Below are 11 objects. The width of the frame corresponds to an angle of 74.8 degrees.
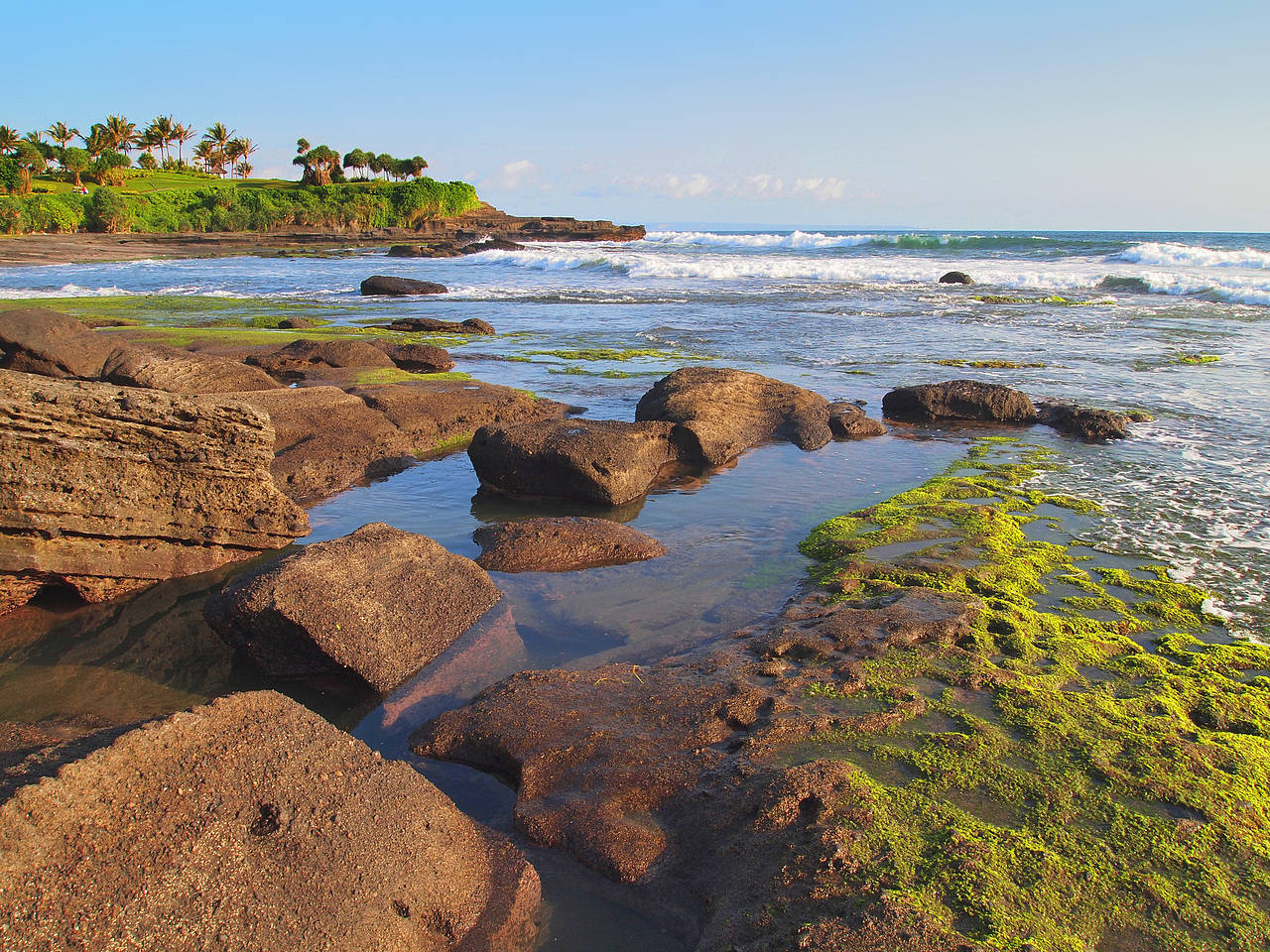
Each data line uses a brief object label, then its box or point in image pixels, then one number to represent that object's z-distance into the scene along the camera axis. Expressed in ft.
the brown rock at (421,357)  47.68
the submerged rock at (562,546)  21.48
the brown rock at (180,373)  31.63
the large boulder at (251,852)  7.94
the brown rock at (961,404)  37.76
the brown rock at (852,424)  35.27
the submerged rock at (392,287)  94.94
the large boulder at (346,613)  15.48
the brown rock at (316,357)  43.68
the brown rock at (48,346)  35.47
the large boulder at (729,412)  31.48
